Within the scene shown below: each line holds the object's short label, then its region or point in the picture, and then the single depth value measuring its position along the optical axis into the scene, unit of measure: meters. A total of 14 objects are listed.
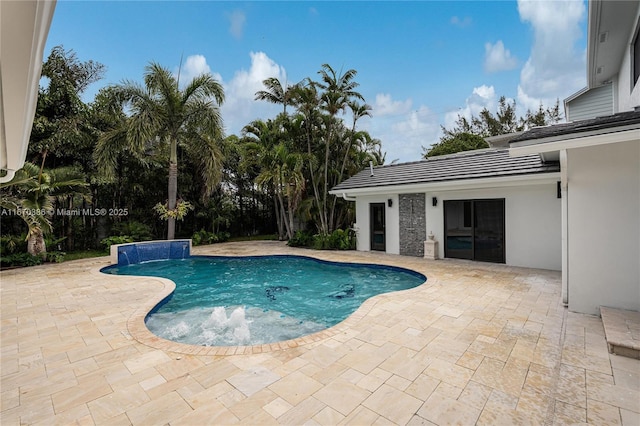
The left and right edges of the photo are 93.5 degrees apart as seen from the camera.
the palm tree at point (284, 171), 13.94
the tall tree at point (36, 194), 9.32
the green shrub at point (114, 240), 14.27
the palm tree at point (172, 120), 13.01
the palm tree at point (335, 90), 13.81
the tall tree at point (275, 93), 15.70
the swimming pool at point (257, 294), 5.70
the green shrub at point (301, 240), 15.64
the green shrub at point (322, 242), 14.54
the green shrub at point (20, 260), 10.83
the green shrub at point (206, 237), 17.20
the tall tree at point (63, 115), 12.17
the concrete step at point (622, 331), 3.80
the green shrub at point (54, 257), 11.75
